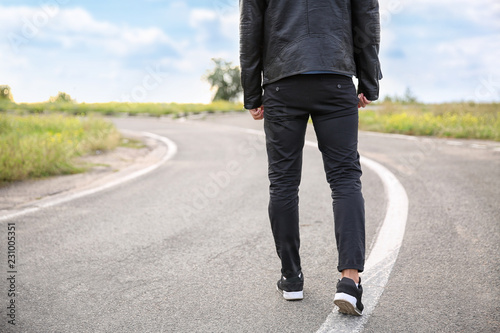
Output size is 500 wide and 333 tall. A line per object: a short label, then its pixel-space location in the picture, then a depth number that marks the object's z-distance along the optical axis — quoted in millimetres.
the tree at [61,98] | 28338
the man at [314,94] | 2416
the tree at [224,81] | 45312
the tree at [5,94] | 24100
